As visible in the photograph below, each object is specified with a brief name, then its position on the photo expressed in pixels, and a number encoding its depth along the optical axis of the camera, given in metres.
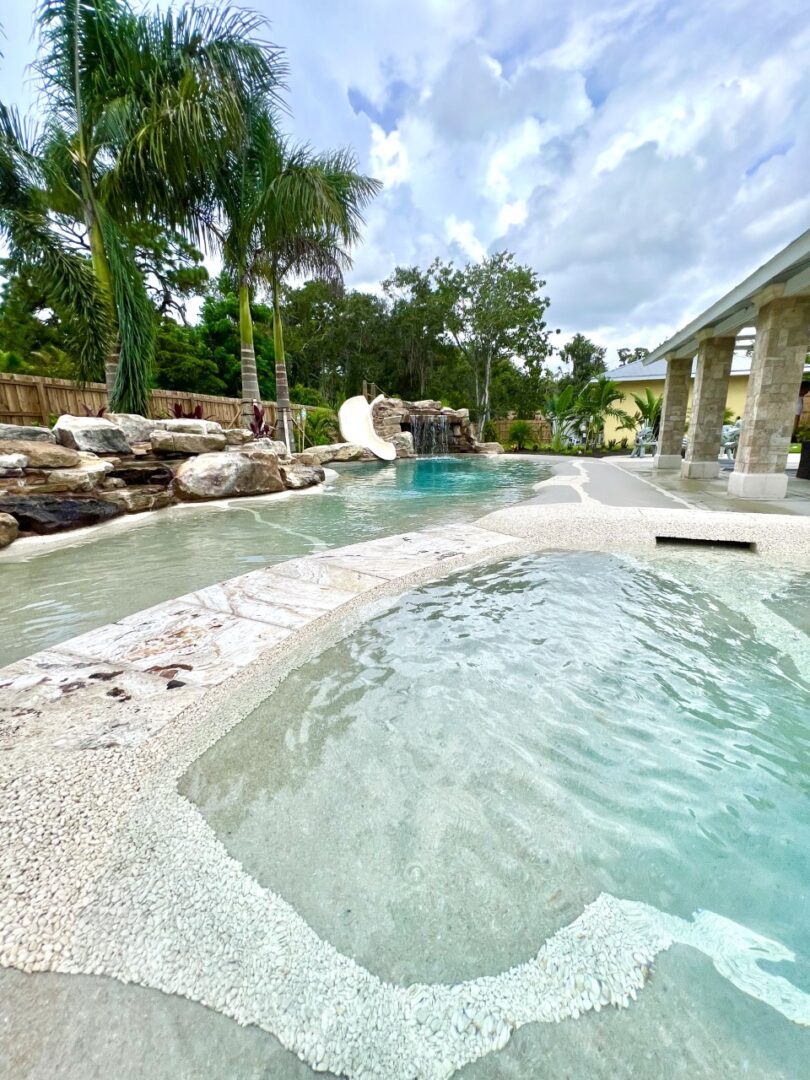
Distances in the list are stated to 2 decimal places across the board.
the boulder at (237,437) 9.66
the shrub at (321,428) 17.17
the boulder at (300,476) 9.46
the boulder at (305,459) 12.22
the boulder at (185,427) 8.86
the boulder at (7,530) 4.87
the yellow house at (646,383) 21.23
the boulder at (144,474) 7.17
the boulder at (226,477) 7.82
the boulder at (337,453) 15.34
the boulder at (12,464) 5.52
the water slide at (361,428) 17.55
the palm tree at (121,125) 8.03
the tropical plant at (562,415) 19.55
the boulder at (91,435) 6.80
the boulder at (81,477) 5.96
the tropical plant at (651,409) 16.95
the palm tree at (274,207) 10.28
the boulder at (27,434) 6.23
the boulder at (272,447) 9.66
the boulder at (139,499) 6.53
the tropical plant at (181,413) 10.42
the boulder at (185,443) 8.15
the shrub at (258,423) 11.53
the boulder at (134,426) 8.38
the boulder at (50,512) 5.29
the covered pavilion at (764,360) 6.22
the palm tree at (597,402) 18.25
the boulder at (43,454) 5.82
